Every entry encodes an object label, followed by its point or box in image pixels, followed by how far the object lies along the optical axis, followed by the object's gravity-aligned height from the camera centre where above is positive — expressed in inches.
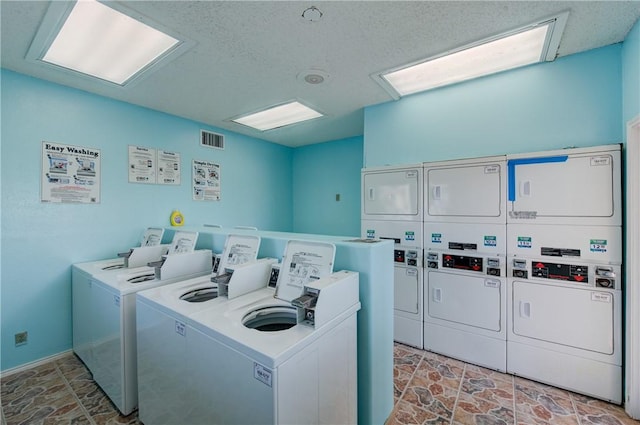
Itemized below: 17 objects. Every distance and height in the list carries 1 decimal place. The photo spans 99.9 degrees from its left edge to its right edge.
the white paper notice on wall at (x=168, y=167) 132.1 +22.6
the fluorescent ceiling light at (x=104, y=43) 71.3 +51.4
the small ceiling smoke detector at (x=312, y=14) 65.8 +49.6
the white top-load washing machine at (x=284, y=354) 43.3 -26.1
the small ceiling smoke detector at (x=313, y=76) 96.5 +50.2
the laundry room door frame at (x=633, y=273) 71.1 -16.6
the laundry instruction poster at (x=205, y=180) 146.7 +17.8
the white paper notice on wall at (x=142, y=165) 122.0 +22.2
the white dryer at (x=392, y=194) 109.3 +7.4
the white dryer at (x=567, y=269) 76.9 -17.8
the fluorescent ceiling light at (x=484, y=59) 78.2 +52.0
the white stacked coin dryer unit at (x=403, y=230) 108.4 -8.0
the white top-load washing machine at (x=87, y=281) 91.9 -24.6
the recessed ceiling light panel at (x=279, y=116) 133.2 +51.5
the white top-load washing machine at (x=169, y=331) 58.4 -27.3
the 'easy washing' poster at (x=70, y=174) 100.0 +15.1
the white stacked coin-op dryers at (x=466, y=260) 92.7 -17.7
